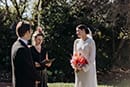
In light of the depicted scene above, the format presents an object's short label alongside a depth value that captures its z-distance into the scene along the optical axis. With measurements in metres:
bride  7.09
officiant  6.33
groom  4.67
